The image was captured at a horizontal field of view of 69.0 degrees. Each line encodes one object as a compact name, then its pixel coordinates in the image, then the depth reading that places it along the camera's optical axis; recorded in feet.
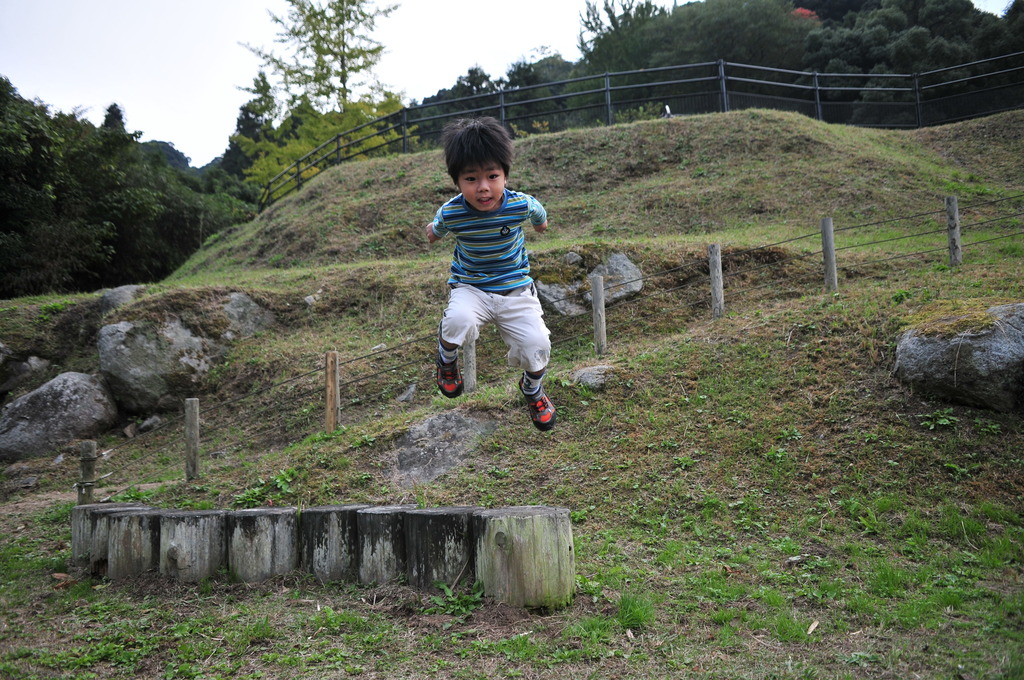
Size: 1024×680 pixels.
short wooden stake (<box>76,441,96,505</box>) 28.86
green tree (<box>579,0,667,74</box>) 104.83
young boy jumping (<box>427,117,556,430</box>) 13.78
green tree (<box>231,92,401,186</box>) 81.35
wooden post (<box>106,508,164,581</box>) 22.66
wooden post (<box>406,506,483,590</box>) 18.28
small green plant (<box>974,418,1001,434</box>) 24.33
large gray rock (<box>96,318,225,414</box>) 42.11
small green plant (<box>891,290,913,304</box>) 31.89
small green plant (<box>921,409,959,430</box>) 25.11
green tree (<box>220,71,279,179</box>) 143.02
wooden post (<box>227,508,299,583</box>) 20.88
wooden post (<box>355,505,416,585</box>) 19.38
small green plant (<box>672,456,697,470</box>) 25.99
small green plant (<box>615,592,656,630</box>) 16.81
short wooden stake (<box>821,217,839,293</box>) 36.06
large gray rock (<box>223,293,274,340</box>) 45.42
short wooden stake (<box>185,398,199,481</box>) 31.99
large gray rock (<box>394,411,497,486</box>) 28.53
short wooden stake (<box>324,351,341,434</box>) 32.60
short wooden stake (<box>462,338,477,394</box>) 33.73
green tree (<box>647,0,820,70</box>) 95.81
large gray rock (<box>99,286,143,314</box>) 48.60
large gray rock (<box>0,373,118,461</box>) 40.04
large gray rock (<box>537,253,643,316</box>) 40.63
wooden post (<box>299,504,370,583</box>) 20.12
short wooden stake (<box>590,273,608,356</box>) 34.63
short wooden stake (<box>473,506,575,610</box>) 17.24
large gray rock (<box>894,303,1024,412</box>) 24.90
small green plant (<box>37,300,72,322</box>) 49.21
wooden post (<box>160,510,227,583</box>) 21.44
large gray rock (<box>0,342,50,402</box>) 45.85
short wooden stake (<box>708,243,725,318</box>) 35.86
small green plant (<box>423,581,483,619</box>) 17.39
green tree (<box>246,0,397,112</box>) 81.97
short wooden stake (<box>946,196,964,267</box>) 36.63
